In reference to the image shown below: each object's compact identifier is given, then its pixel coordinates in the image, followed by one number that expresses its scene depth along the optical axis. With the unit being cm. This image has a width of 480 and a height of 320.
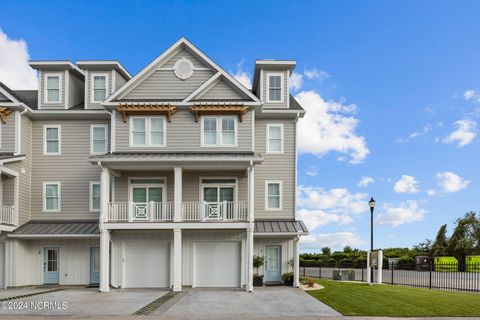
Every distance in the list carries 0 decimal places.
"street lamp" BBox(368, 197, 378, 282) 2616
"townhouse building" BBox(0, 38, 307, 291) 2395
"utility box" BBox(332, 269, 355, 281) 3089
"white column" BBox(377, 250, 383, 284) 2542
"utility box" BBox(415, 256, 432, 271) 4100
